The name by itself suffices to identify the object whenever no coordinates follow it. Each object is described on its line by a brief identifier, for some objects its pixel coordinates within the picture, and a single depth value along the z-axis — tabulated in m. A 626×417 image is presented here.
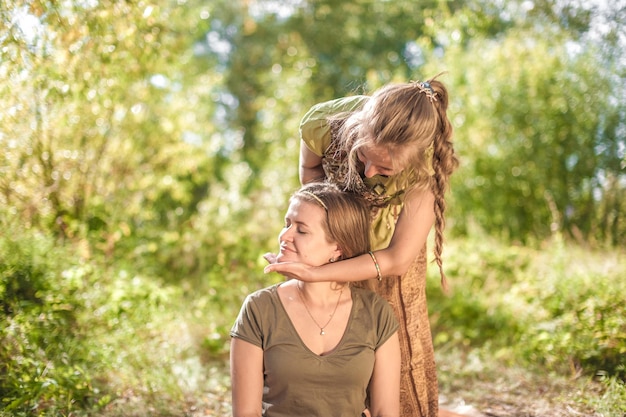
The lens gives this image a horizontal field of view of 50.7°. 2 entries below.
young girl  2.56
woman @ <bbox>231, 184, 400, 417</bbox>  2.49
